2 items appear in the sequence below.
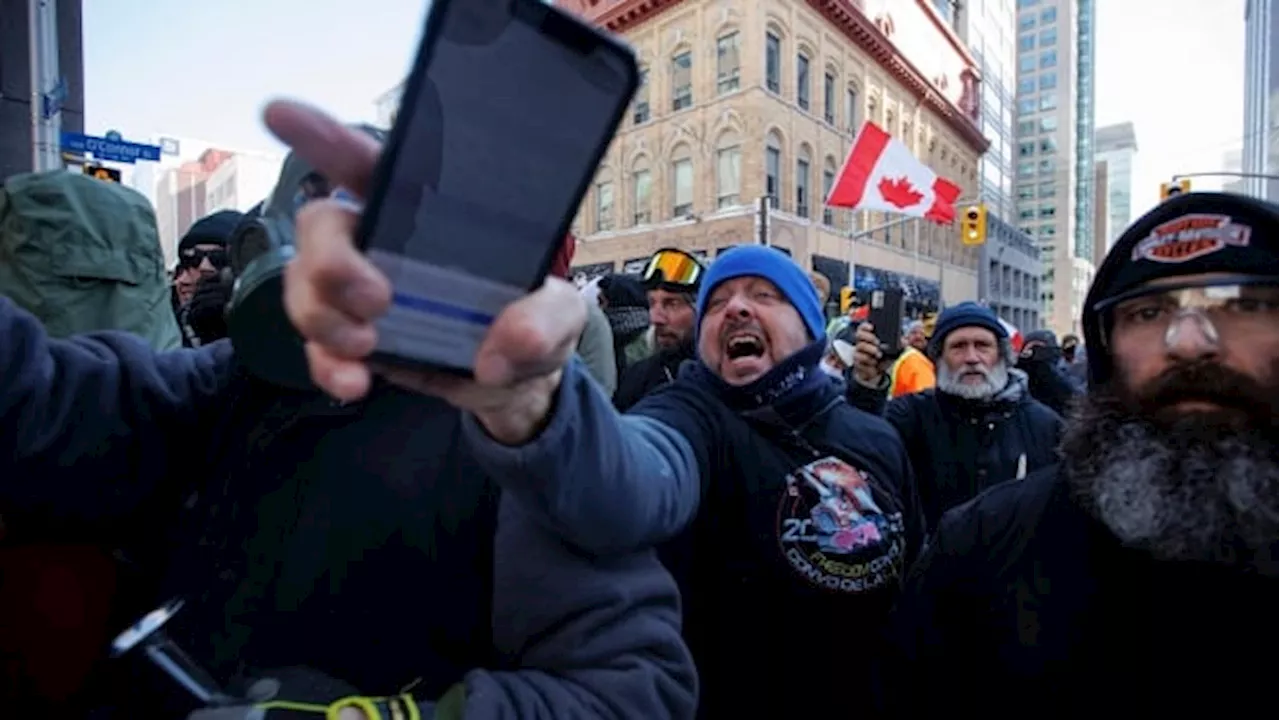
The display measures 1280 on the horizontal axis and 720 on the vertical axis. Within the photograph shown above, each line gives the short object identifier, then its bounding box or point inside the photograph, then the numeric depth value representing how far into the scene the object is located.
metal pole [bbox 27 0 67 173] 7.54
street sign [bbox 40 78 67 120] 7.77
